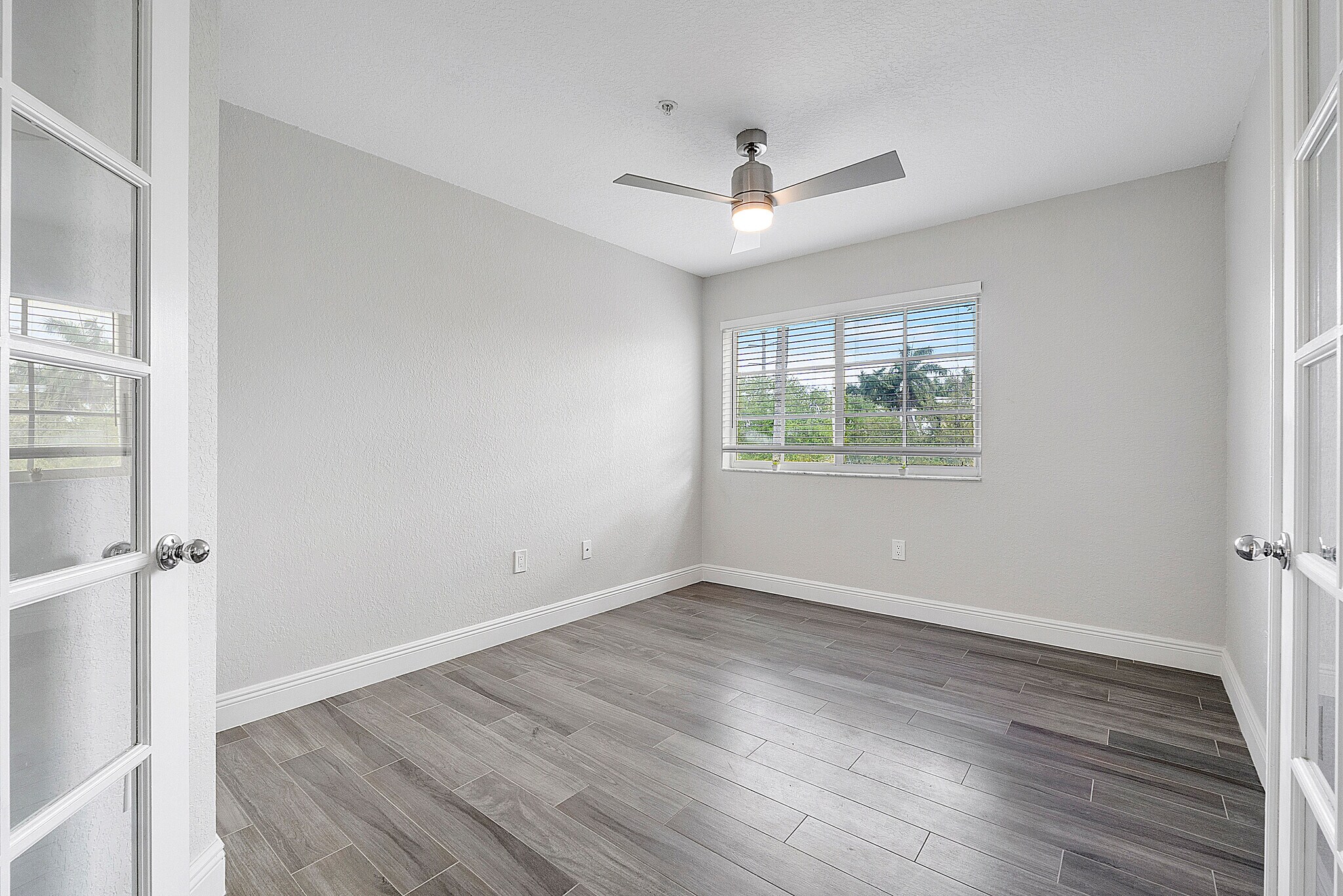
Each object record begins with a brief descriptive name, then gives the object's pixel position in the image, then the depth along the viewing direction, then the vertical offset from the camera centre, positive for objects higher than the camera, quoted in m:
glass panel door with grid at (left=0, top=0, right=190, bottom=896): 0.85 +0.01
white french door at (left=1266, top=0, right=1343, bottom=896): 0.87 -0.01
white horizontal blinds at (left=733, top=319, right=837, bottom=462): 4.18 +0.45
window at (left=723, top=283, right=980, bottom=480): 3.61 +0.39
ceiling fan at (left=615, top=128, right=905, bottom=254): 2.44 +1.05
